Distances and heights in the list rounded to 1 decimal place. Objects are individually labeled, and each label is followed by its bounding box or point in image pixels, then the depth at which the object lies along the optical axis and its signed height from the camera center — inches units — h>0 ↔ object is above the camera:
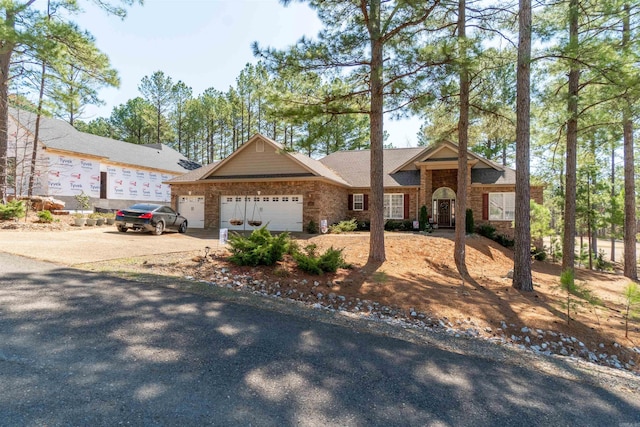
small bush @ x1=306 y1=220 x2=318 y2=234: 679.7 -24.6
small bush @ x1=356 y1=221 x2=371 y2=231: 780.6 -23.2
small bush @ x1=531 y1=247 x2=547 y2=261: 656.4 -76.1
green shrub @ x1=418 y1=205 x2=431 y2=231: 724.9 -5.5
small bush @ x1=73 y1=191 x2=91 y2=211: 820.0 +36.3
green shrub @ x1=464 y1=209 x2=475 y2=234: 681.0 -12.2
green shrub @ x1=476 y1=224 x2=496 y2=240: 693.9 -30.3
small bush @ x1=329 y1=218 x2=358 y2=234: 681.6 -23.0
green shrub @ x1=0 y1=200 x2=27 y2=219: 552.7 +8.5
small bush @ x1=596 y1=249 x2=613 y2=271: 724.7 -108.6
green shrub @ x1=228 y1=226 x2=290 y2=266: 316.2 -32.0
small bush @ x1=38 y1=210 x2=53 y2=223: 586.9 -1.6
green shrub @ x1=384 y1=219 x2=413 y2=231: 767.1 -20.3
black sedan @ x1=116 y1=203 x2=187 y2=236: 574.6 -6.1
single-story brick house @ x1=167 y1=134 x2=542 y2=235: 709.9 +59.8
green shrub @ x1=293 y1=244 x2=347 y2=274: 309.6 -43.6
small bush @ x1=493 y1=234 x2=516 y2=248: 684.1 -48.9
